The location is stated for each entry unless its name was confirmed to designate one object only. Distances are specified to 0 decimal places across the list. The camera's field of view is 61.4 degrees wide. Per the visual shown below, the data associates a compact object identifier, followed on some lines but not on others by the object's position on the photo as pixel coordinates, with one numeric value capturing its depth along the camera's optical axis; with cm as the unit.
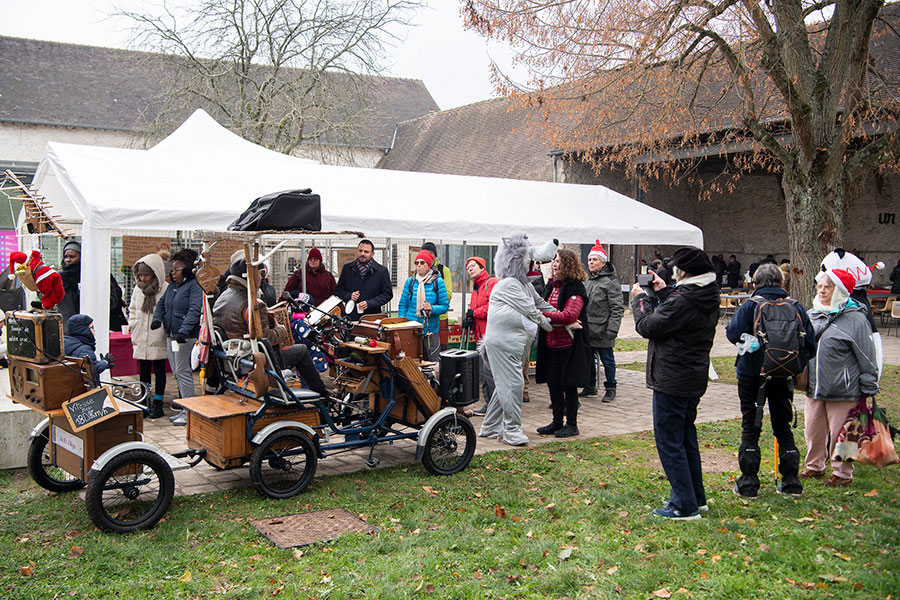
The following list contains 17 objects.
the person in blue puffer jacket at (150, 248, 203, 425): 729
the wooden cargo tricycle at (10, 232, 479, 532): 461
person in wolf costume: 652
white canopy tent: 708
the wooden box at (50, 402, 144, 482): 457
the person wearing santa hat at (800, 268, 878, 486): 522
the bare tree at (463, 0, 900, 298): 967
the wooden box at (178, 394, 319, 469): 499
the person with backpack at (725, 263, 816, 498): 490
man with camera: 454
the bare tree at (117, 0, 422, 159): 2350
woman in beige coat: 775
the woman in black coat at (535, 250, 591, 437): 686
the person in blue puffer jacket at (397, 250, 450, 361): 834
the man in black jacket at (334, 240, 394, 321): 897
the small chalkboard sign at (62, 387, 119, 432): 453
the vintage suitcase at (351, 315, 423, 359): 578
